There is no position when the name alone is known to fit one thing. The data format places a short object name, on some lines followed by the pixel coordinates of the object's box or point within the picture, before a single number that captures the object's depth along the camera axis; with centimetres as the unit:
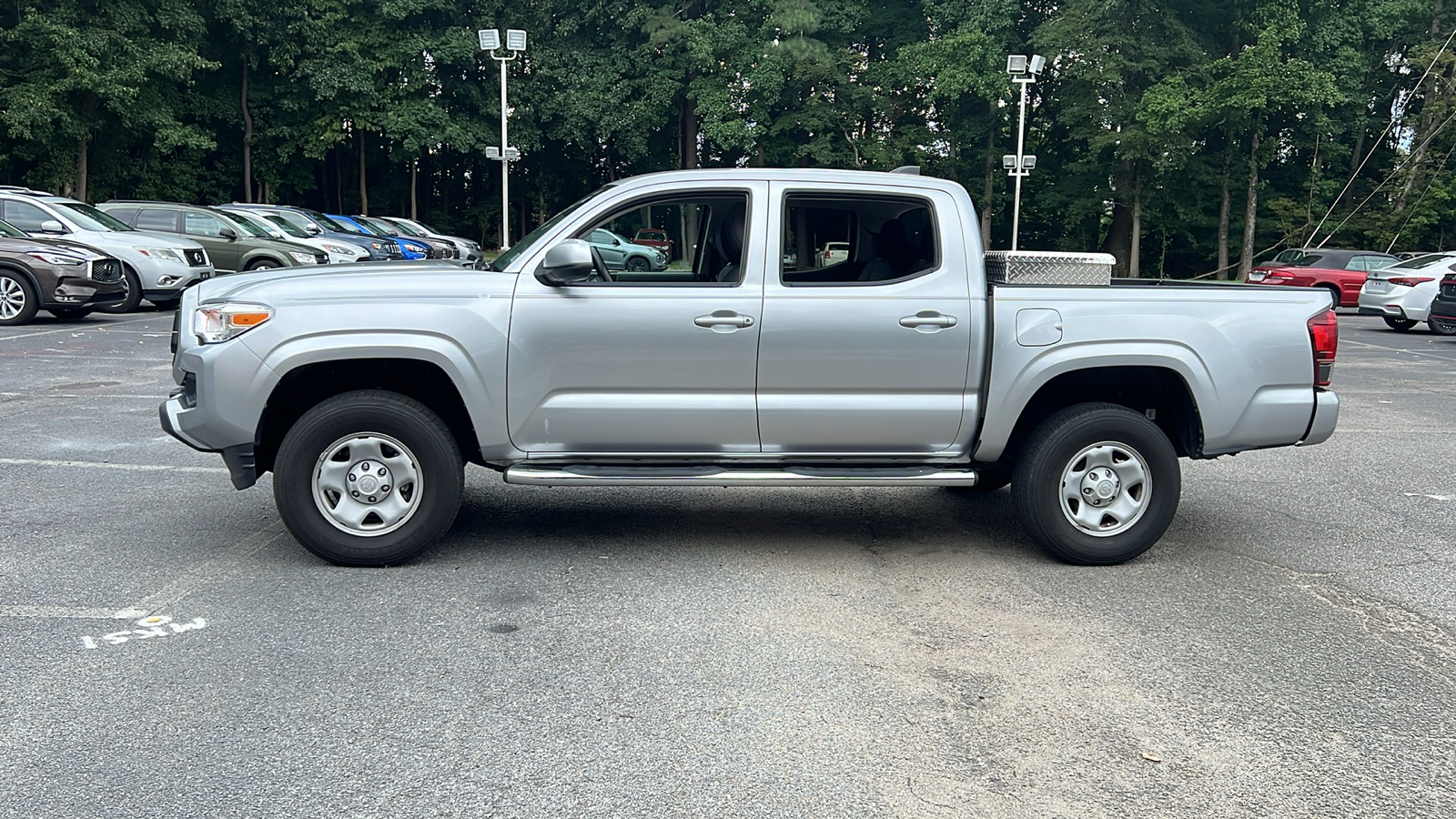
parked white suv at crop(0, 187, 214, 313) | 1822
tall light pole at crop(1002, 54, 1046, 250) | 3509
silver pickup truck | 558
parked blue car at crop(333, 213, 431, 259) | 2948
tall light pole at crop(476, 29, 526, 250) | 3067
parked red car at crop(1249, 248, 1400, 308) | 2777
